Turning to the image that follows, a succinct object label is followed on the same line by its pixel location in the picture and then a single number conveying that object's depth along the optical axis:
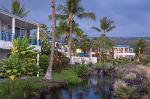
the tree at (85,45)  36.92
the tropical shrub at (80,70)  19.79
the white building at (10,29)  14.10
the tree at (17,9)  24.96
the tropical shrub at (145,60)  33.35
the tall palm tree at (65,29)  26.43
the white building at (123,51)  51.11
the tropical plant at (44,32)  27.89
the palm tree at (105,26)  37.63
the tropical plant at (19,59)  8.88
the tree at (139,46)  44.73
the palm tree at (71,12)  25.73
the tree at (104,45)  38.60
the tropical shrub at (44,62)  17.93
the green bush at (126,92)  11.30
